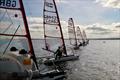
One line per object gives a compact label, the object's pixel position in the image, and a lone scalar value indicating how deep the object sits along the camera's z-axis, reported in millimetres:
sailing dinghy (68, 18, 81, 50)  24667
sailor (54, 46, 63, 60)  12917
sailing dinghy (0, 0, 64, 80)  4089
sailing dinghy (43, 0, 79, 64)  13808
